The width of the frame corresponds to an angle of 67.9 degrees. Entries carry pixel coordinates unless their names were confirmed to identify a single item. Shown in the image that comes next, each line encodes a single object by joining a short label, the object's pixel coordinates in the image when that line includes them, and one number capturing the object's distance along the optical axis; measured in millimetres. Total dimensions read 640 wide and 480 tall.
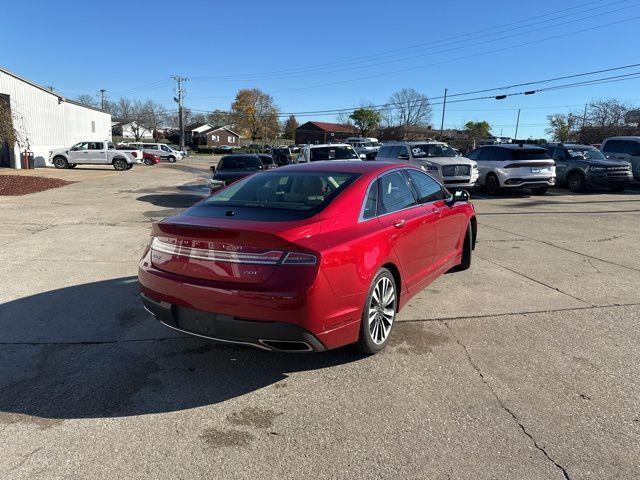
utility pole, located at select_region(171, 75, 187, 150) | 69350
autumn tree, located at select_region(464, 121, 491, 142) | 108888
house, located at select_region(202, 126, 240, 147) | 107812
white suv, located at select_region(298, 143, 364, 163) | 16453
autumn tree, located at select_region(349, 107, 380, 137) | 100688
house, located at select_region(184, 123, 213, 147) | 108000
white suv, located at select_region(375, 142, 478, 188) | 15605
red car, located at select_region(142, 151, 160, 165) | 44812
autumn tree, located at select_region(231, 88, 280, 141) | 96812
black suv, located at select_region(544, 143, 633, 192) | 17031
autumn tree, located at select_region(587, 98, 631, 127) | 63906
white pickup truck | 32938
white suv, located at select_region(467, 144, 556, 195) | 16234
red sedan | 3205
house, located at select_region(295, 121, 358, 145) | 104750
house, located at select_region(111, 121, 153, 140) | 113481
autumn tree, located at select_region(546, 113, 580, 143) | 75000
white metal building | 29047
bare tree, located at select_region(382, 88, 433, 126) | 102250
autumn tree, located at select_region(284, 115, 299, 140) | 117725
